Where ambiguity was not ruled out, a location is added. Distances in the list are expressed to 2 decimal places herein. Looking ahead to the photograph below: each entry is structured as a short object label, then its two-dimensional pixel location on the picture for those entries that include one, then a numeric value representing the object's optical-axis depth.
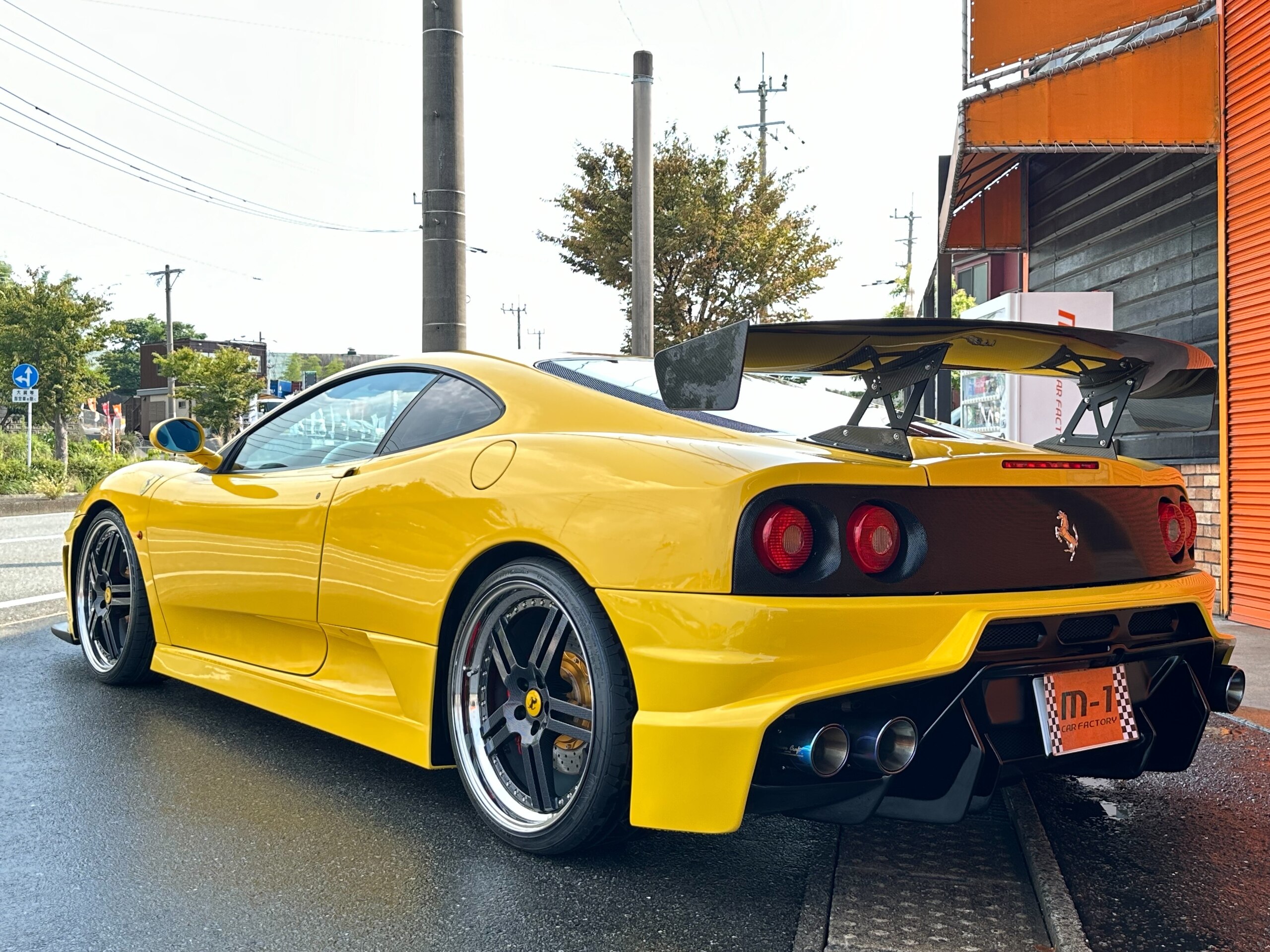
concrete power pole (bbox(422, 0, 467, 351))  8.03
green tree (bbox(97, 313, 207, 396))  105.00
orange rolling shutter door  6.60
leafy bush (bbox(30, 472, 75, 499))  22.83
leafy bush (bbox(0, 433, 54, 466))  28.35
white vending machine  8.89
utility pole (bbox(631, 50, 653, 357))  14.41
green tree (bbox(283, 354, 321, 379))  122.12
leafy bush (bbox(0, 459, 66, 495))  23.05
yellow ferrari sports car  2.34
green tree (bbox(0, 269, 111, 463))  32.03
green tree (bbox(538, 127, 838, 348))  22.80
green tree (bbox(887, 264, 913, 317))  42.46
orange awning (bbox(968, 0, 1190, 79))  7.95
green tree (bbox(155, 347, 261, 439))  51.34
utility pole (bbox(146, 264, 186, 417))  50.88
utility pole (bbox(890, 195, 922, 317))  40.44
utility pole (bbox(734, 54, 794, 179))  41.69
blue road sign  22.95
